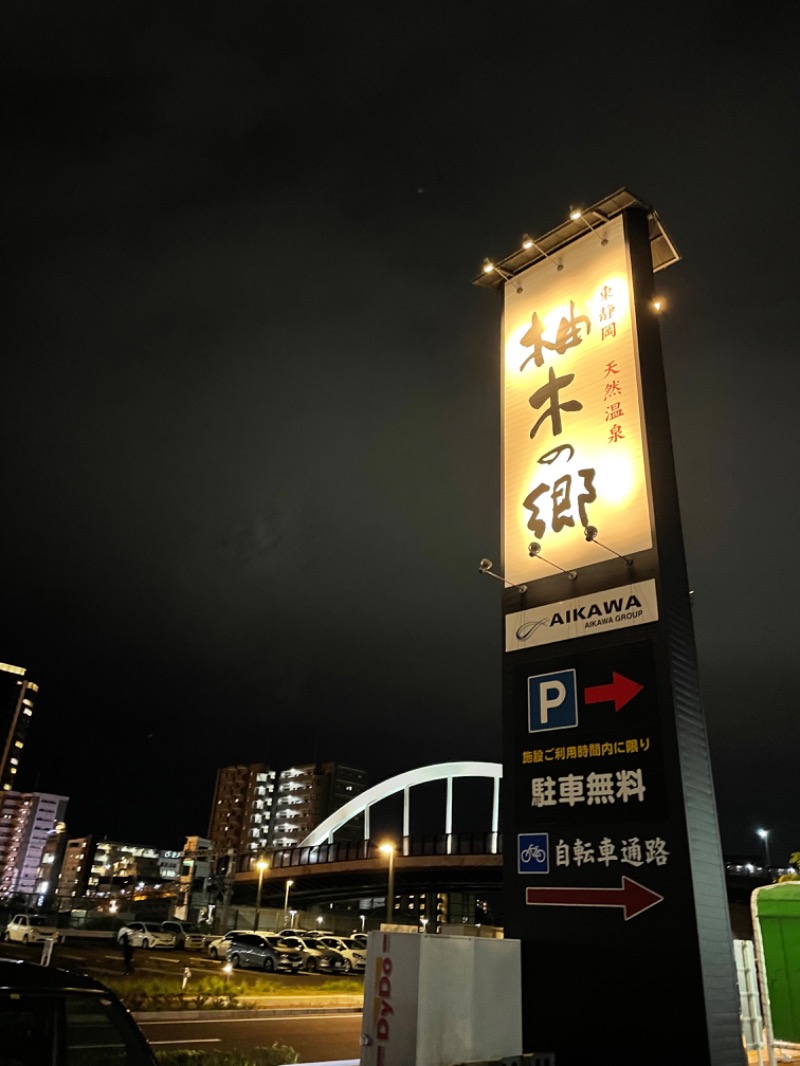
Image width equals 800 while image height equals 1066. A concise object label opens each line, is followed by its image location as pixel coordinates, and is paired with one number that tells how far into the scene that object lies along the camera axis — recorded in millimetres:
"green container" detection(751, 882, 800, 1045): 11055
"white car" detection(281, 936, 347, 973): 34375
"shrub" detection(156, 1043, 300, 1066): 10500
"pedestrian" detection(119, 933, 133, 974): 23953
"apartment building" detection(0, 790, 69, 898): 185000
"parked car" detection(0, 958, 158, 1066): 3564
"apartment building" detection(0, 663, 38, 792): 178500
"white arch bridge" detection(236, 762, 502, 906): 65188
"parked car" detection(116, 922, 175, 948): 41844
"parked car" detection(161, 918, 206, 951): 44688
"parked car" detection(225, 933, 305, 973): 32875
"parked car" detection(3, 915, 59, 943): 39000
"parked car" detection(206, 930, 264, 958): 34700
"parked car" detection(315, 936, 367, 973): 36528
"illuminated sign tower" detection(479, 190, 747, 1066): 9203
